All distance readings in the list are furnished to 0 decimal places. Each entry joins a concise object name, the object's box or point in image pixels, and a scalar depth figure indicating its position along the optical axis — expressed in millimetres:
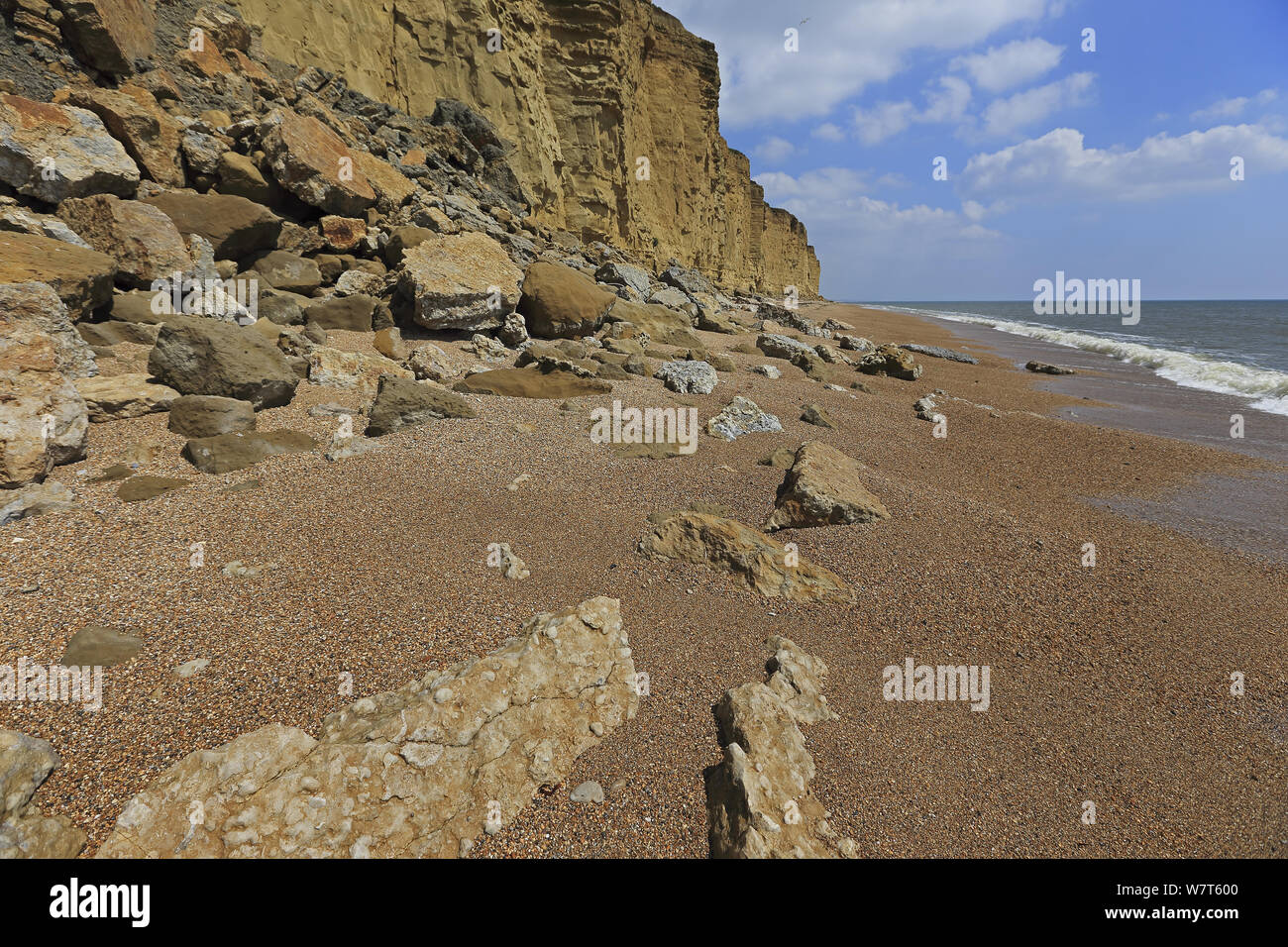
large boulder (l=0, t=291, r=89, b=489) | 4156
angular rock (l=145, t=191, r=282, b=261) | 8742
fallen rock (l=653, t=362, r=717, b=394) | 9367
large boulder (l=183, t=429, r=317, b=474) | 5008
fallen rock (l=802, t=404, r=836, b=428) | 8445
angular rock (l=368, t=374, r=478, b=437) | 6379
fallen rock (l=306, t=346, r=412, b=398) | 7227
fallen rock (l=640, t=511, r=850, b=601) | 4305
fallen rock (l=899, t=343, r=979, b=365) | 20312
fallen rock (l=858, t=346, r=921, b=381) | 14047
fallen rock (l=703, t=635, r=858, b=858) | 2344
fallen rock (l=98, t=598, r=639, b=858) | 2152
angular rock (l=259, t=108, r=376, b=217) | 10547
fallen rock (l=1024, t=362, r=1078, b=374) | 19172
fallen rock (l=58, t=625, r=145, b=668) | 2850
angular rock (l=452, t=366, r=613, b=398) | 8055
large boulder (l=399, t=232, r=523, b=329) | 9453
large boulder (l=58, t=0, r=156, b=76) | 9500
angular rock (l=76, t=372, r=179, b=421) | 5340
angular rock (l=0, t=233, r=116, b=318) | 5563
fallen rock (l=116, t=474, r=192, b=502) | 4371
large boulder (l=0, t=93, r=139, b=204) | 7180
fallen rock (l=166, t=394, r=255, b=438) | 5410
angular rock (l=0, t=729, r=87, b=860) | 1968
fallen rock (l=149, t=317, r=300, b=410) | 5930
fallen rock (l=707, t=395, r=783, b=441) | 7418
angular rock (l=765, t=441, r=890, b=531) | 5137
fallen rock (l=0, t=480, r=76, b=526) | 3832
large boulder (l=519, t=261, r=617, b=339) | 10812
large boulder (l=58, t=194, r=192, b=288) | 7328
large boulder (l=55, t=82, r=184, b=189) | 8922
